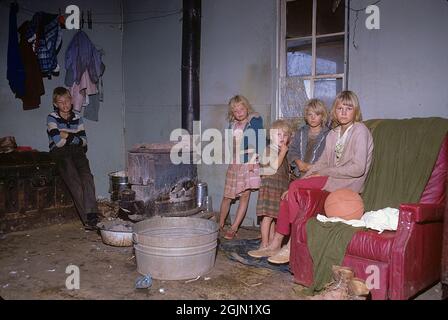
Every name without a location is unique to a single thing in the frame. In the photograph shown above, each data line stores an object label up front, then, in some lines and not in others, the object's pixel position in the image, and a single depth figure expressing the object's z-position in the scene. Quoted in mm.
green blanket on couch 3373
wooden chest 4824
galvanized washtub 3244
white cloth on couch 3020
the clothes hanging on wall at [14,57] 5305
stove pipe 5242
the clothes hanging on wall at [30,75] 5377
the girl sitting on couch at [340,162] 3516
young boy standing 5062
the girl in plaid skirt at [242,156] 4609
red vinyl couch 2803
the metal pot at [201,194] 5238
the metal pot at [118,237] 4312
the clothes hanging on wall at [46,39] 5449
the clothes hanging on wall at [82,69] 5864
